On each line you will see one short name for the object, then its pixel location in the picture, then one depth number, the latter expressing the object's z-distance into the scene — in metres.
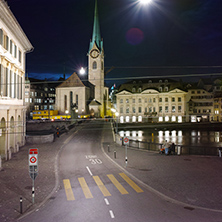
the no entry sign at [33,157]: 11.21
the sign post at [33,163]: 11.12
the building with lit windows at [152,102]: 74.56
